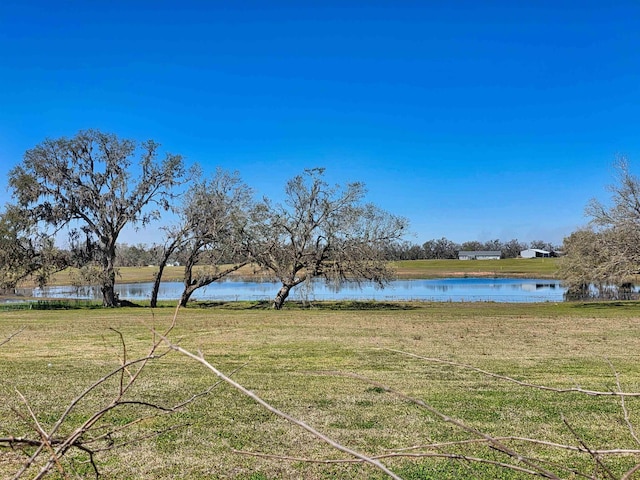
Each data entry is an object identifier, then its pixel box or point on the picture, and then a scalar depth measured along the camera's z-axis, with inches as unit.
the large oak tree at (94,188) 1053.2
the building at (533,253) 5880.9
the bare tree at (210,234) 1101.7
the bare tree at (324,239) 1064.8
